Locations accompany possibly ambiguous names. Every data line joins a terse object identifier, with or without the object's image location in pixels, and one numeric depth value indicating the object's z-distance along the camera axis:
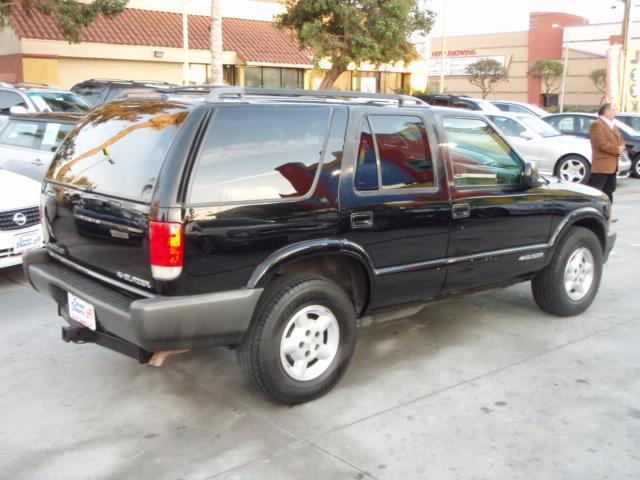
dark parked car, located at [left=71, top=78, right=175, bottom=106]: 14.90
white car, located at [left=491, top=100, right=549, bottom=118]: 17.31
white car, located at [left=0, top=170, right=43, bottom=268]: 6.55
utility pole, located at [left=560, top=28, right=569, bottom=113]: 57.49
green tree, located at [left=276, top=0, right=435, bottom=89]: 19.12
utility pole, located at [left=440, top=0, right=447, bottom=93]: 33.38
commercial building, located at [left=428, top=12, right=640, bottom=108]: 63.16
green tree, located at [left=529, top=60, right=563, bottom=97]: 60.78
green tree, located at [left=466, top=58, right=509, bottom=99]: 59.81
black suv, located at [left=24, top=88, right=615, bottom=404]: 3.61
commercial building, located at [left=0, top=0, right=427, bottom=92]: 23.28
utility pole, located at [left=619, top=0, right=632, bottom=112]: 27.24
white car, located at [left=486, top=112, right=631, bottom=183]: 14.40
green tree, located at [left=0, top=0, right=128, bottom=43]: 18.59
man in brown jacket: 9.59
